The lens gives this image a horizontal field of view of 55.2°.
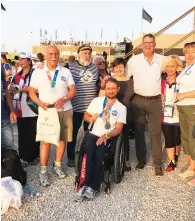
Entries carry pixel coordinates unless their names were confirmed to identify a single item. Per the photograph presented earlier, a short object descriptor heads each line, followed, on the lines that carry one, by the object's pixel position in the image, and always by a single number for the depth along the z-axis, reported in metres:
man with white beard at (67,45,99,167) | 2.64
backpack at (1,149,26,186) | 2.14
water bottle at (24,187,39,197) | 2.14
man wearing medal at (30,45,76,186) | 2.30
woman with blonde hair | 2.47
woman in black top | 2.58
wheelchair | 2.21
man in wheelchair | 2.11
